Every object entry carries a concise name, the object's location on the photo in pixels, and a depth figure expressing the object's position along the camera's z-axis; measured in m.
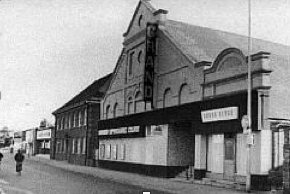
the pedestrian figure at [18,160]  28.30
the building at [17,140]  98.07
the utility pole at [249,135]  19.66
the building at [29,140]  80.31
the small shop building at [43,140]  67.99
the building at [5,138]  113.75
